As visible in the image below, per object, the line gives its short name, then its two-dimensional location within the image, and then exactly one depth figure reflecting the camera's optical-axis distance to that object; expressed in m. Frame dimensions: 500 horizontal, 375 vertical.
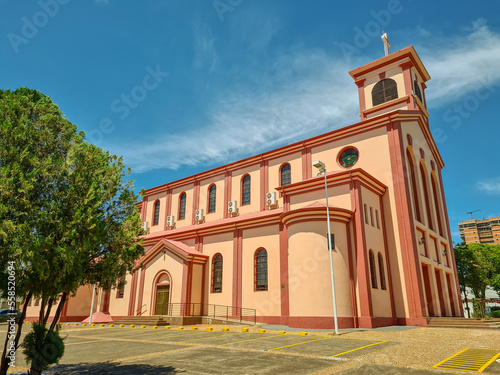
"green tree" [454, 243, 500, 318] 36.91
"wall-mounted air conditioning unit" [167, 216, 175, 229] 32.81
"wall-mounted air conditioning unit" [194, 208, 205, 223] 30.78
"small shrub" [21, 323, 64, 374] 7.22
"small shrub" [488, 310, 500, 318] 37.81
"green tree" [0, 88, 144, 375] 6.67
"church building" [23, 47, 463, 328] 18.83
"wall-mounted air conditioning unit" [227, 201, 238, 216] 28.53
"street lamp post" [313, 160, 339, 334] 16.16
